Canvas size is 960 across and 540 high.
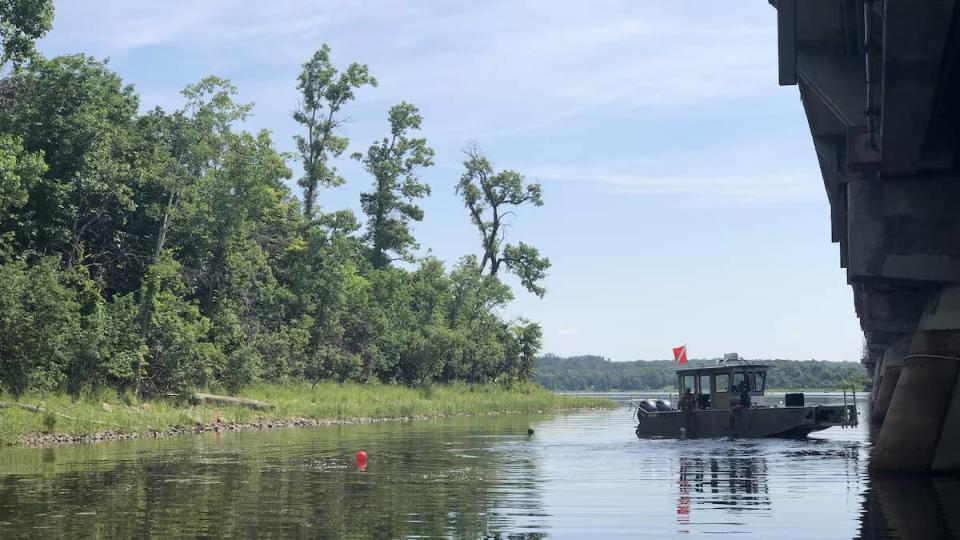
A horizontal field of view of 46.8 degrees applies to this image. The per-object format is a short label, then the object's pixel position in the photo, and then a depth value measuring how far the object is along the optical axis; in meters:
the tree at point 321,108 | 82.19
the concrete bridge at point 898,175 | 18.88
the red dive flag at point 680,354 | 46.38
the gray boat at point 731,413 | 40.41
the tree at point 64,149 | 49.31
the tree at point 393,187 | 90.12
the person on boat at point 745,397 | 42.00
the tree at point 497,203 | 101.38
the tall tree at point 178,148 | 55.62
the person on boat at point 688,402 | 43.03
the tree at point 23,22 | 42.06
